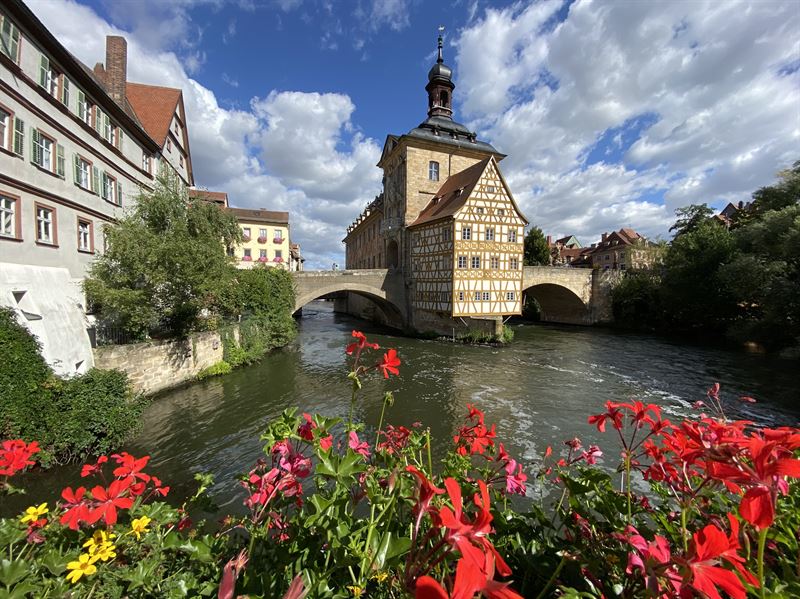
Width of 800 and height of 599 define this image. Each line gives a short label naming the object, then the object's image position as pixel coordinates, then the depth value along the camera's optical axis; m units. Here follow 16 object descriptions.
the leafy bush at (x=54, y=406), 5.55
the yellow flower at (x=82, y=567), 1.33
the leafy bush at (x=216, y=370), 11.75
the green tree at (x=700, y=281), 22.94
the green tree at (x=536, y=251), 36.78
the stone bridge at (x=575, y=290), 27.90
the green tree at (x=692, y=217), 31.48
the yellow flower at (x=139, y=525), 1.65
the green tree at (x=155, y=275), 9.62
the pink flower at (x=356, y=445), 1.81
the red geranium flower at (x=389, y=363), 2.07
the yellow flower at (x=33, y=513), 1.65
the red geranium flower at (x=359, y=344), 2.07
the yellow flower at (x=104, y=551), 1.39
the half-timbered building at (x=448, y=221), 20.23
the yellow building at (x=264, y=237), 37.31
